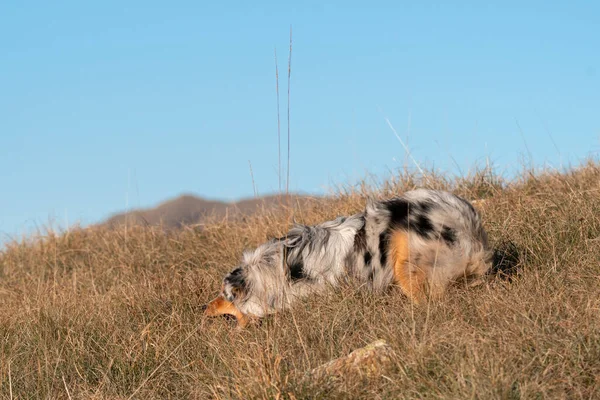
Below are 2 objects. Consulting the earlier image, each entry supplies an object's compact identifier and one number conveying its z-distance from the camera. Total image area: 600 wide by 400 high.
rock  7.75
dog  10.62
